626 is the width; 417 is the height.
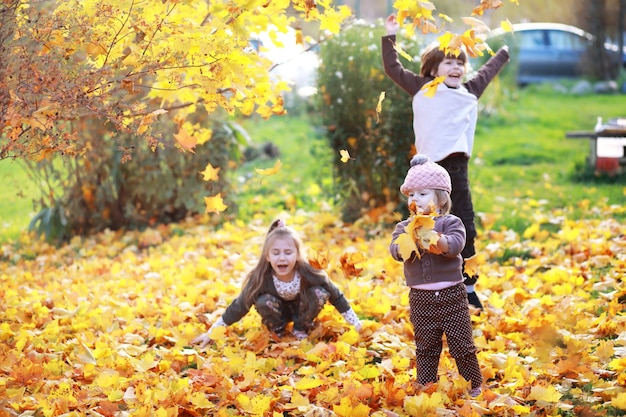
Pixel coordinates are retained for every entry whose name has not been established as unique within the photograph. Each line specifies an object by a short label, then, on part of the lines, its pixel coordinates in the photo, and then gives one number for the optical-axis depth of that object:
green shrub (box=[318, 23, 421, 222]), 6.66
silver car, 16.56
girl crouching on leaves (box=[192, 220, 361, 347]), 4.00
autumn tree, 3.10
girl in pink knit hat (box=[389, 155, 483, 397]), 3.11
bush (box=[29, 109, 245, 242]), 7.12
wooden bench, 7.52
